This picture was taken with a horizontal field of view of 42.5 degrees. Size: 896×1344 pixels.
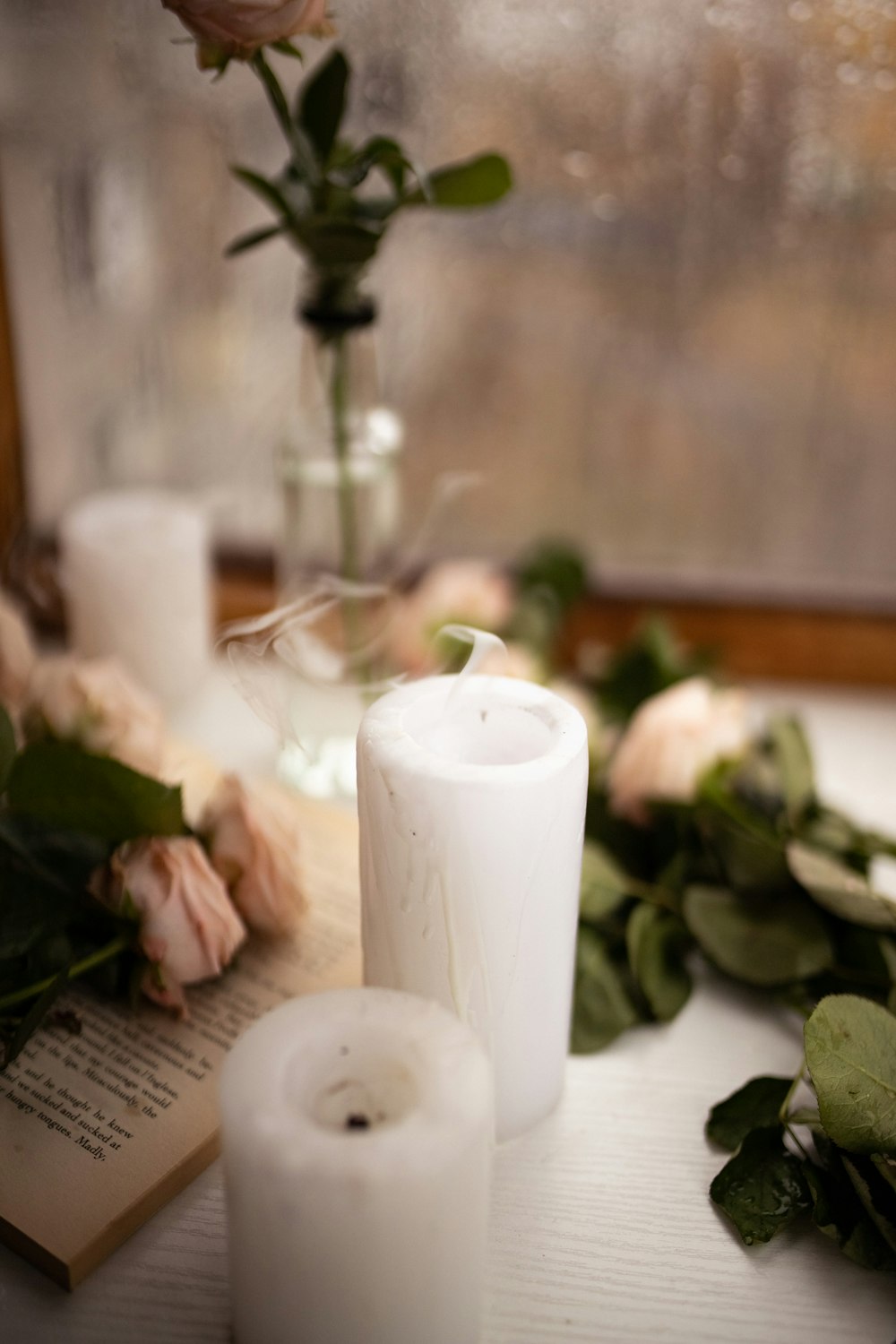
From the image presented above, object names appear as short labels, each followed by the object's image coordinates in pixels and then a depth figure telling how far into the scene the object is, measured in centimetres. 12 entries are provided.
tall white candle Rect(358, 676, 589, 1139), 32
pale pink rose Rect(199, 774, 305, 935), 40
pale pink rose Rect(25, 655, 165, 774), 45
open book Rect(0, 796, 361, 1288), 32
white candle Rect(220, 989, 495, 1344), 26
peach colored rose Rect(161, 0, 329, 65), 35
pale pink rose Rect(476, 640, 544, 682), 40
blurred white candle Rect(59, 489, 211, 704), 57
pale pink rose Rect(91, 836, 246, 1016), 38
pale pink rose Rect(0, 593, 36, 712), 49
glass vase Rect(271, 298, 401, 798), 51
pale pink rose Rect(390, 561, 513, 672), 60
